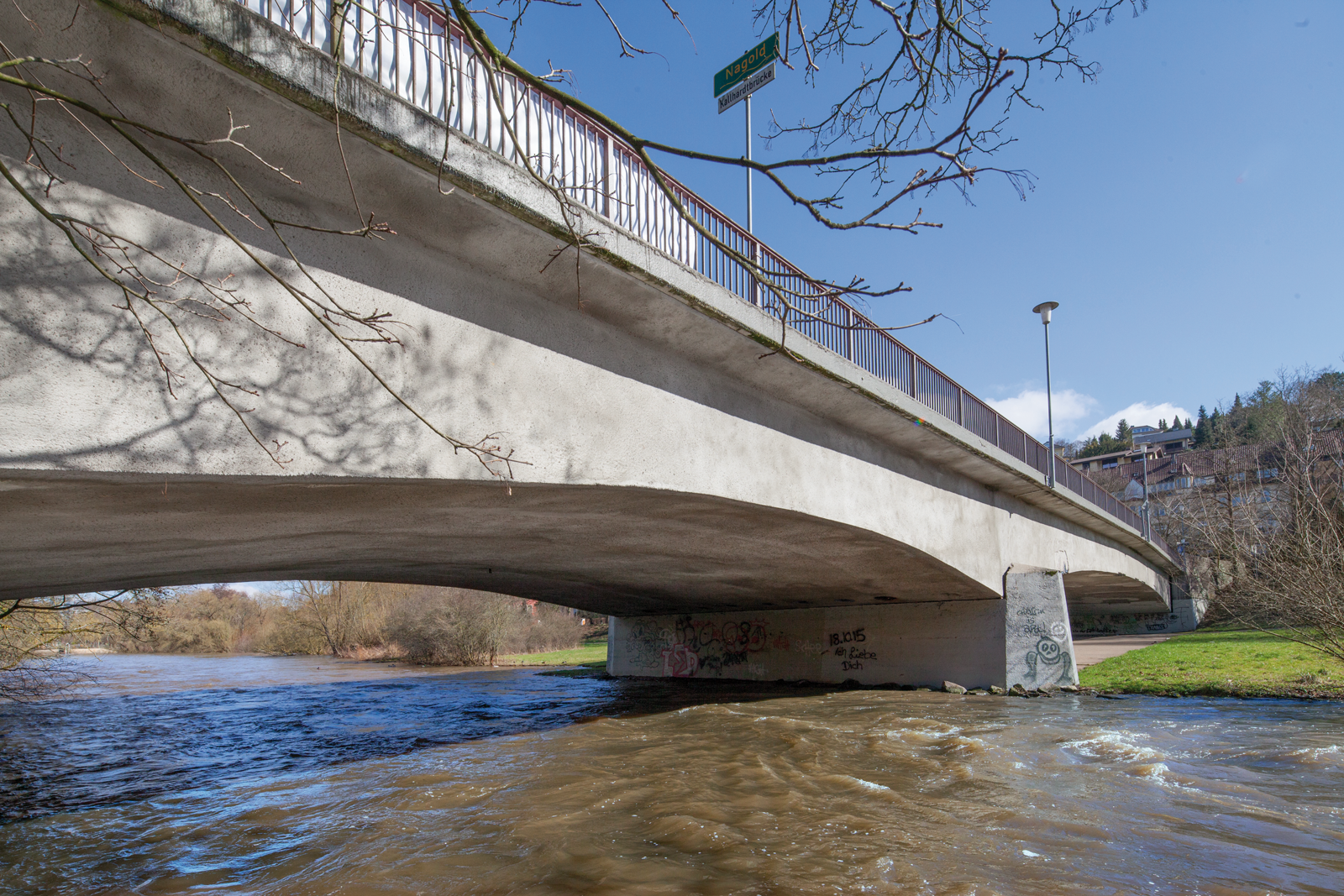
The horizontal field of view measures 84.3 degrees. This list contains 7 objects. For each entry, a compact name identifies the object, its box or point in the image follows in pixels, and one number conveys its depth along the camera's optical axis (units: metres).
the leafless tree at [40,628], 11.59
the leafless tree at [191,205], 3.52
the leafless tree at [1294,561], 11.41
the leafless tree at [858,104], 2.89
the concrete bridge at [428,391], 3.62
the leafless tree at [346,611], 34.88
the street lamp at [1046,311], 19.70
